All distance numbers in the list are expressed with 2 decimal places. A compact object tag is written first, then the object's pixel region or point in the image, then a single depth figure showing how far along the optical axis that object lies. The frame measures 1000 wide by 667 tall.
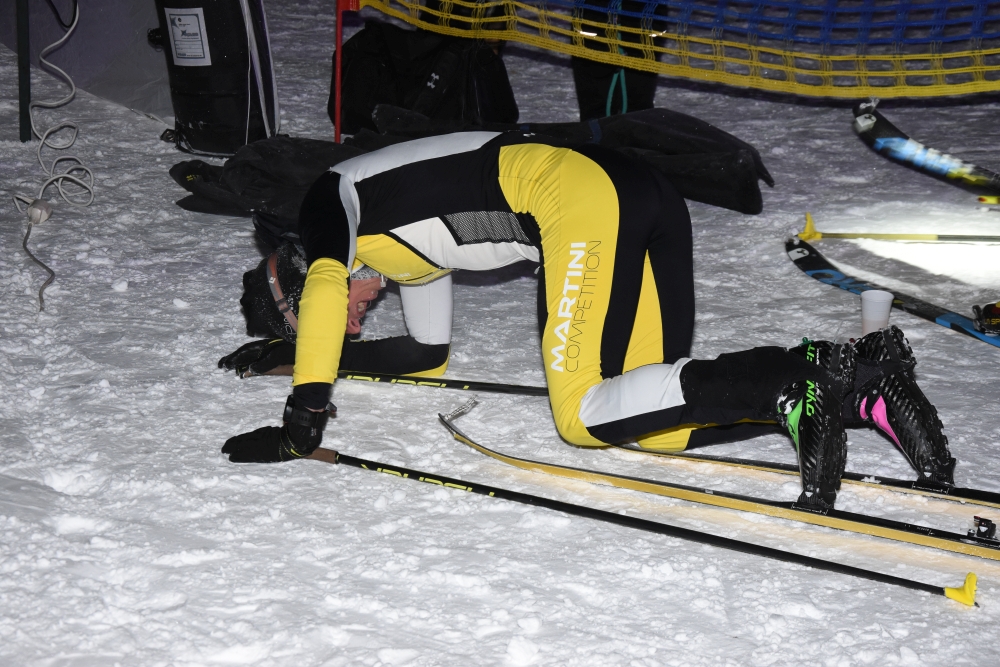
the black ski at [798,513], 5.00
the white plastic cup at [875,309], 6.95
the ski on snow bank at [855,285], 7.54
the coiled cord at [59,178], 9.56
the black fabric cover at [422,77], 11.26
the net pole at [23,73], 10.77
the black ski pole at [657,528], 4.67
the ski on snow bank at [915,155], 10.12
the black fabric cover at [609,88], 11.09
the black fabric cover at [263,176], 9.50
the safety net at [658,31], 9.40
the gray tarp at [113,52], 11.88
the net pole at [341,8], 9.41
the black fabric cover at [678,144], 9.93
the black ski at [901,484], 5.34
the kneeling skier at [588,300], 5.07
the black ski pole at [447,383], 6.80
